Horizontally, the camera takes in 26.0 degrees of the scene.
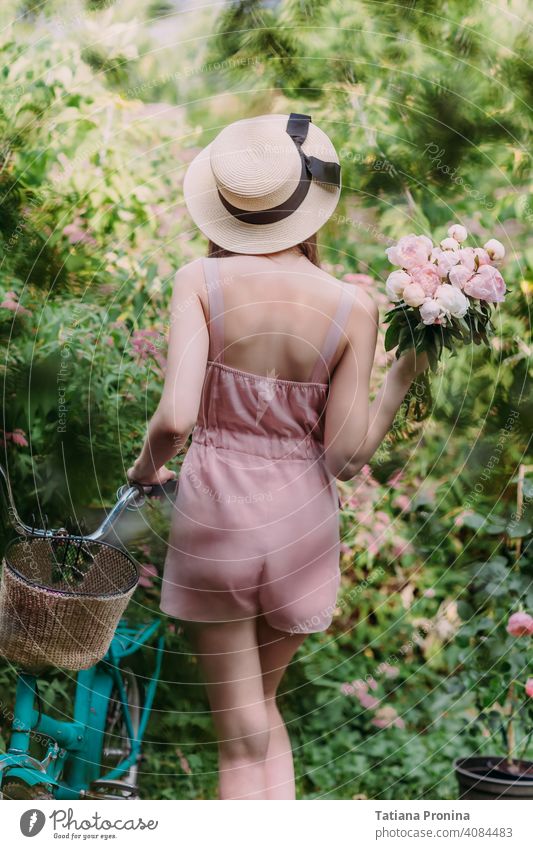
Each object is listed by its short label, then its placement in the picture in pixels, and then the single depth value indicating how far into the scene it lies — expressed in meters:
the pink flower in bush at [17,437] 3.20
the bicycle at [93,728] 3.04
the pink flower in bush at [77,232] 3.18
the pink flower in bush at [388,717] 3.33
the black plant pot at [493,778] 3.17
